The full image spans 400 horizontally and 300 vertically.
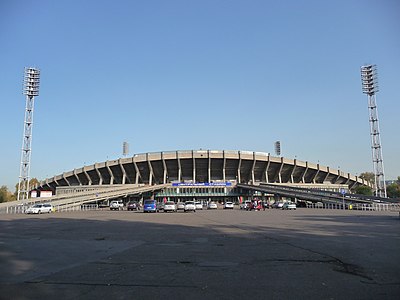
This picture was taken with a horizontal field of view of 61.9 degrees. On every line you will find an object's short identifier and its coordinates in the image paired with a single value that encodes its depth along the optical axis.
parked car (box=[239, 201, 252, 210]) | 51.25
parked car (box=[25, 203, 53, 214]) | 42.84
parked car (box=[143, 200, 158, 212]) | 45.72
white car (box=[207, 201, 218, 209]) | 61.69
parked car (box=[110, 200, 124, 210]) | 60.48
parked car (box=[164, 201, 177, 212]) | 46.79
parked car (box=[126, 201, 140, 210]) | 59.16
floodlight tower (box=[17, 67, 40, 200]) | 72.31
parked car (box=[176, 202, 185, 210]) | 51.88
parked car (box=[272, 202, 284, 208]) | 59.38
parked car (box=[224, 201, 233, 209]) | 57.90
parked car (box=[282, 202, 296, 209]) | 52.28
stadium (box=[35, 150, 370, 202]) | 96.12
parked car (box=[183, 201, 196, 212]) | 49.38
